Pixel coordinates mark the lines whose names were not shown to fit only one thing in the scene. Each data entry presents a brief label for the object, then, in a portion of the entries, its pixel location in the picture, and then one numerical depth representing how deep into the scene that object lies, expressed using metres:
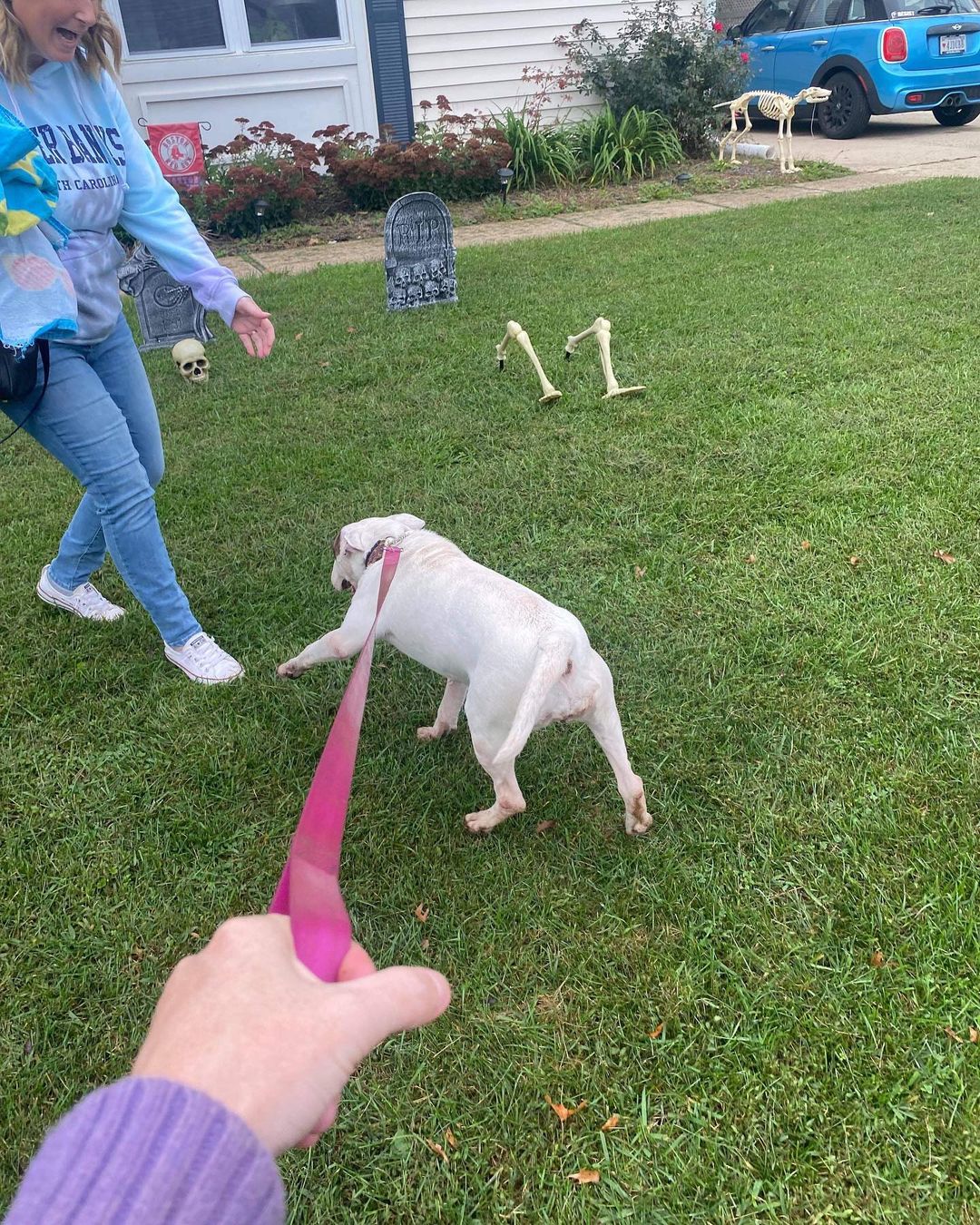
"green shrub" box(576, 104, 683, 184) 11.47
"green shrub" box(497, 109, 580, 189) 11.26
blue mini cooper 12.55
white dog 2.25
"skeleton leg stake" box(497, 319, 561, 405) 5.23
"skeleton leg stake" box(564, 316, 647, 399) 5.26
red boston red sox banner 9.12
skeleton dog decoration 10.87
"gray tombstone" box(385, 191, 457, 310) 6.93
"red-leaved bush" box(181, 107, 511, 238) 9.63
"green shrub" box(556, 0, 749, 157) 11.72
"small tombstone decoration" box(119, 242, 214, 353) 6.48
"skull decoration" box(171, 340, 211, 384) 5.97
